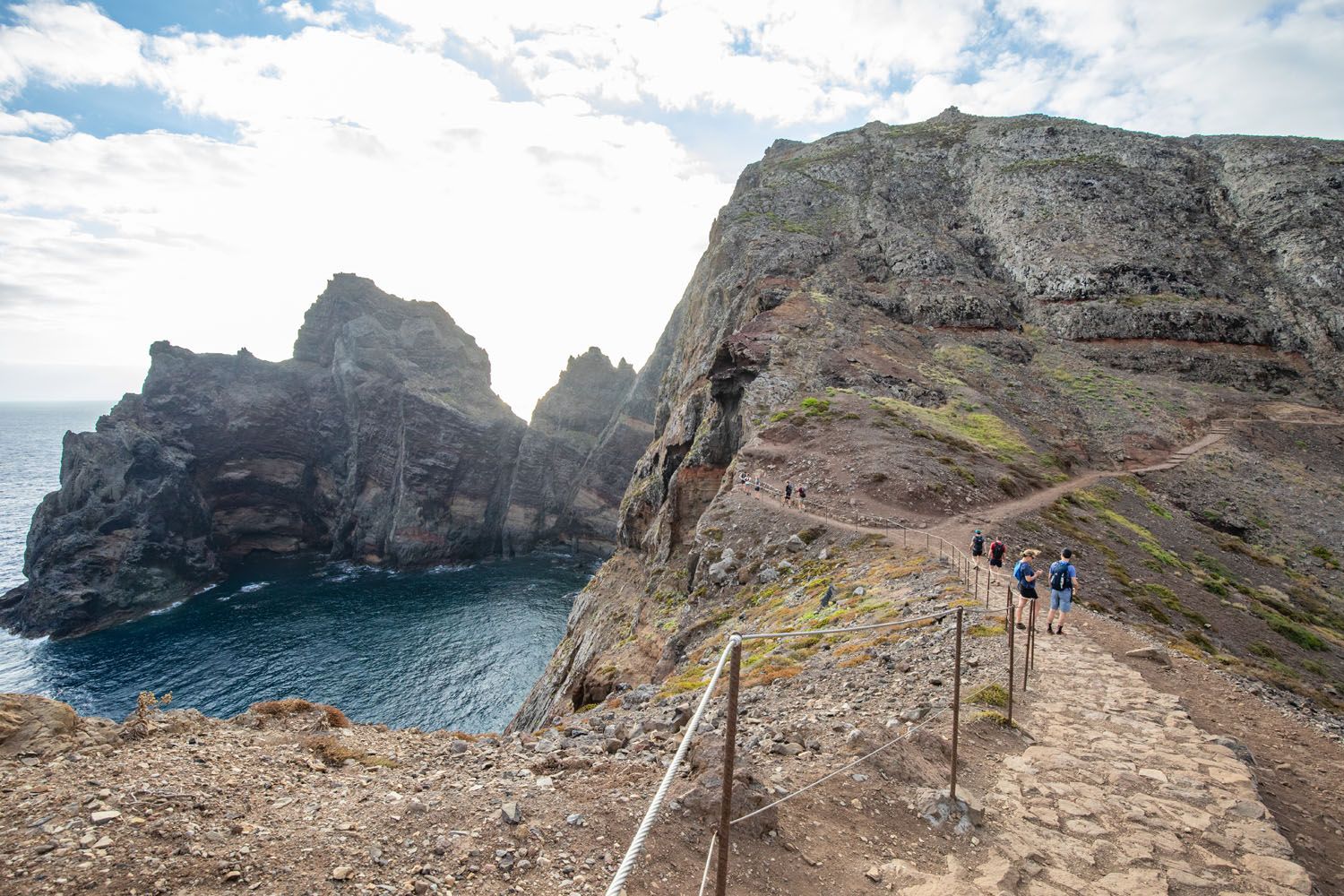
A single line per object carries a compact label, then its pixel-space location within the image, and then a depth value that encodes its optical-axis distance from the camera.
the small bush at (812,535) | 29.39
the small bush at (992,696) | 12.53
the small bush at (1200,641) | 21.15
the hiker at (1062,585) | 16.98
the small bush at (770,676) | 15.83
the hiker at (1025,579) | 17.33
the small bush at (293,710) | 13.00
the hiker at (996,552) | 23.05
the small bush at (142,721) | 10.23
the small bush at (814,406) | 42.51
